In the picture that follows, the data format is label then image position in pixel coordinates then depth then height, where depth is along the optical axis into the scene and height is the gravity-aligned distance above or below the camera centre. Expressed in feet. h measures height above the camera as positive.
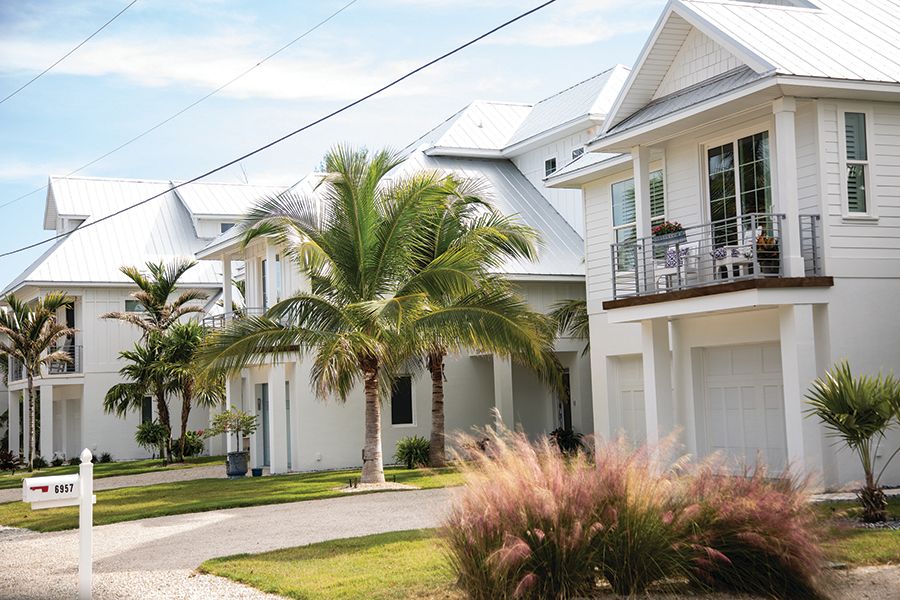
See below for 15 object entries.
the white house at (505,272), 88.79 +7.63
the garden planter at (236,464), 84.58 -5.43
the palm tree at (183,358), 101.65 +3.53
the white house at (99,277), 122.42 +13.61
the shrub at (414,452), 82.98 -4.83
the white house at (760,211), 53.11 +8.56
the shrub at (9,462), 111.55 -6.11
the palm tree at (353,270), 66.08 +7.29
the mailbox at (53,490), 32.07 -2.63
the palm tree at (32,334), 108.88 +6.61
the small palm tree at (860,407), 43.50 -1.38
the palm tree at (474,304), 67.05 +5.04
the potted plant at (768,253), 54.19 +6.05
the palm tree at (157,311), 104.53 +8.38
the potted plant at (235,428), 84.69 -2.69
